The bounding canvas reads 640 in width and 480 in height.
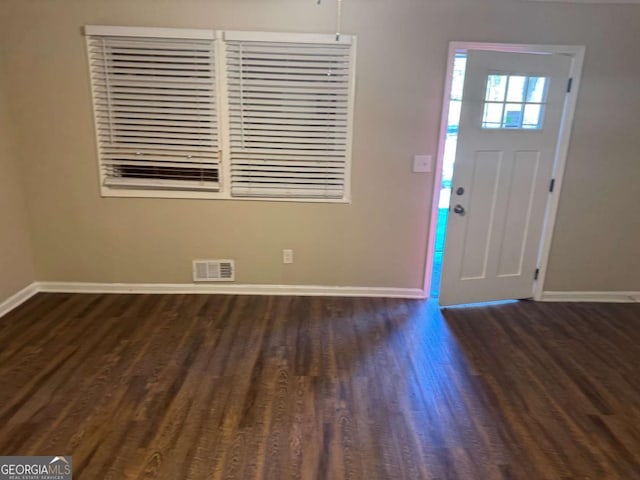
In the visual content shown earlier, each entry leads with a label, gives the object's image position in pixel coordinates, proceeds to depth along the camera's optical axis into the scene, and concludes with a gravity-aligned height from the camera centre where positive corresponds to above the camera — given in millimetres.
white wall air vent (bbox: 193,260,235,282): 3580 -1074
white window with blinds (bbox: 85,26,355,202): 3098 +273
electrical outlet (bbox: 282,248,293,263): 3572 -916
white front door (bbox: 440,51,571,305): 3100 -126
